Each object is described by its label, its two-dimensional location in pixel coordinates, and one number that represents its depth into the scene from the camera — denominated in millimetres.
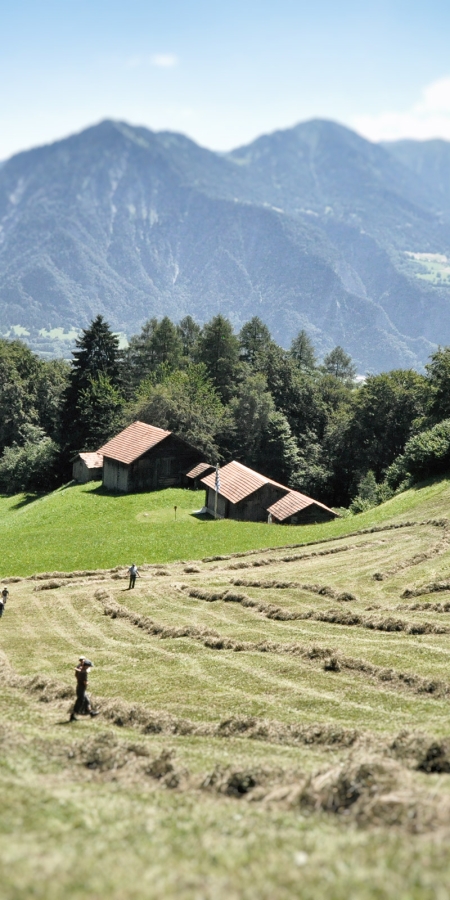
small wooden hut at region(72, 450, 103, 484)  89312
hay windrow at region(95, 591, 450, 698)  23638
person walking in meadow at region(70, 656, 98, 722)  22844
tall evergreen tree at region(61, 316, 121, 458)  99812
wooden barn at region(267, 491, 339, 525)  69000
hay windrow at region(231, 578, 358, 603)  37938
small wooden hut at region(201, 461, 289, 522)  71250
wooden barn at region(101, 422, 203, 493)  82125
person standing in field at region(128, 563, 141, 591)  43188
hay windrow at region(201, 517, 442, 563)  51275
